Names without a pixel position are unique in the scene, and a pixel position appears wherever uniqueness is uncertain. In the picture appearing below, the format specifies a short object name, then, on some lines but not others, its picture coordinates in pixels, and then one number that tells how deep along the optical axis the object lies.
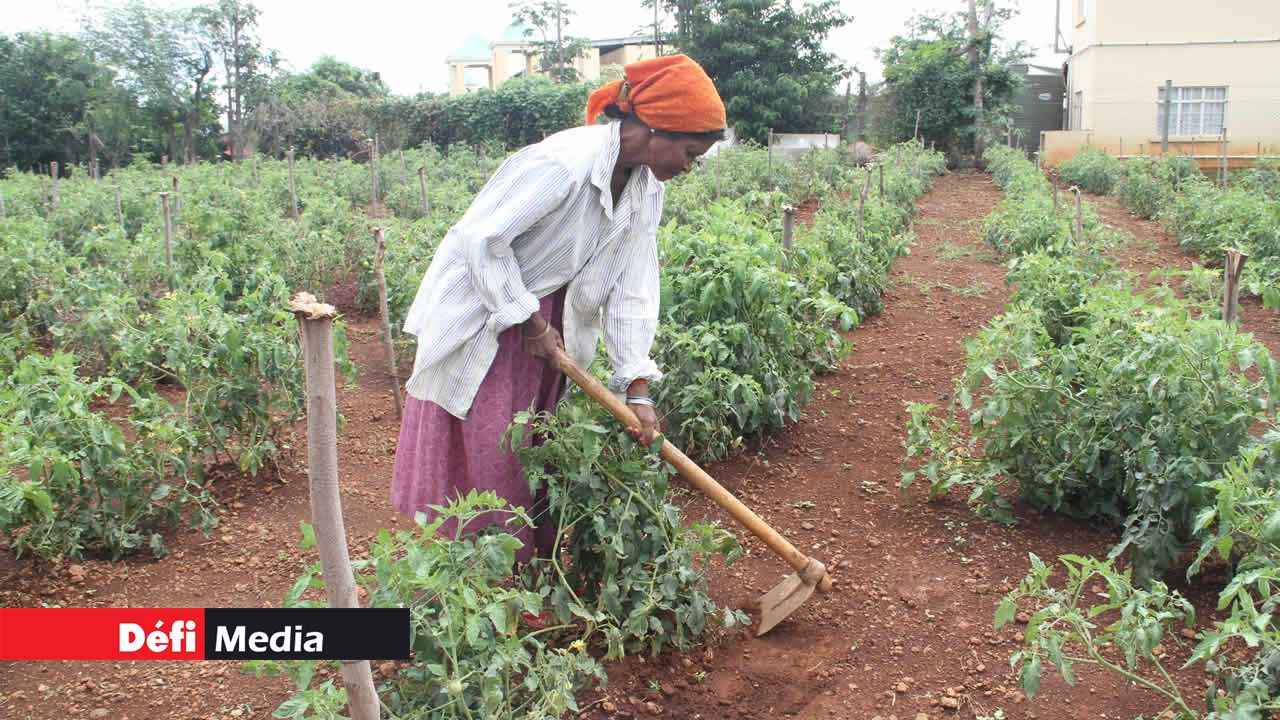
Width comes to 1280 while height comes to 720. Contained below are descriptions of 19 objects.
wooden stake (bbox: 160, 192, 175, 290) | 5.14
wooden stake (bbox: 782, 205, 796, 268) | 4.77
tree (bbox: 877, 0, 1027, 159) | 22.41
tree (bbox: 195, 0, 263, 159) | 24.06
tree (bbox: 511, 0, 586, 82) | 28.64
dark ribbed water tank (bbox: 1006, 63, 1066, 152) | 25.38
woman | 2.14
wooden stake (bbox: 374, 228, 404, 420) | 4.20
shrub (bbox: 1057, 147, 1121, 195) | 15.09
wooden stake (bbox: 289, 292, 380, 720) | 1.36
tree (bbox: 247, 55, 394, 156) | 23.80
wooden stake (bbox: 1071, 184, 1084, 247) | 5.71
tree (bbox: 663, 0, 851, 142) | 22.62
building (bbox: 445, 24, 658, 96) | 30.86
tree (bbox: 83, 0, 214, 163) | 23.58
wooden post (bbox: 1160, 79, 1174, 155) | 14.59
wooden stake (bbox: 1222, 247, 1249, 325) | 3.12
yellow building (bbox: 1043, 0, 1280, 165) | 19.55
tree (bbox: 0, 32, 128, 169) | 21.91
